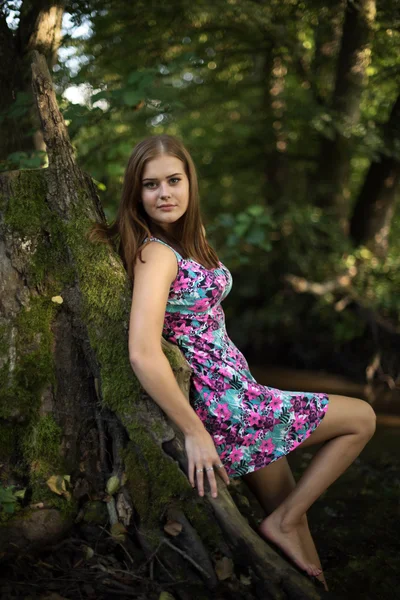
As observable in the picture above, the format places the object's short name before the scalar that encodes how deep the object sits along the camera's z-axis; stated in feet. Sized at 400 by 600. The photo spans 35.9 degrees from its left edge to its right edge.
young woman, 8.61
